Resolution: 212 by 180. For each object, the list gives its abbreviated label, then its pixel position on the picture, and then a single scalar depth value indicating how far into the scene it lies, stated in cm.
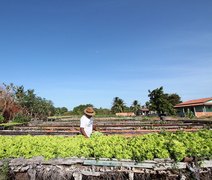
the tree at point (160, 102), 4347
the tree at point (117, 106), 7219
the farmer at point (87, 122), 626
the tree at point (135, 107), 7609
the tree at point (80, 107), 7359
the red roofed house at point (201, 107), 4187
